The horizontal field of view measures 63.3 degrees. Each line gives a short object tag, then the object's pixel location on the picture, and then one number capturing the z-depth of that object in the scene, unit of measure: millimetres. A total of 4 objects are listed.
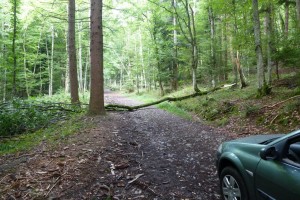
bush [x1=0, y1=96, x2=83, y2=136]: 10062
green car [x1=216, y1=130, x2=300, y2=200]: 2805
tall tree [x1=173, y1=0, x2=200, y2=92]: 19542
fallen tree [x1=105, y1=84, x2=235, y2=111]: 13844
